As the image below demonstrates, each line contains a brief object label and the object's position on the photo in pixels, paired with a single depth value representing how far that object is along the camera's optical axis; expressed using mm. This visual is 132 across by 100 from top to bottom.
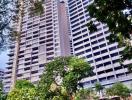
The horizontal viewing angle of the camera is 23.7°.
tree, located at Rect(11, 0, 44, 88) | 14534
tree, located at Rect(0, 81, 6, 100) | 40209
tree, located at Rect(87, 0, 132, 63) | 11500
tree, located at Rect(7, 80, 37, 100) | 41406
